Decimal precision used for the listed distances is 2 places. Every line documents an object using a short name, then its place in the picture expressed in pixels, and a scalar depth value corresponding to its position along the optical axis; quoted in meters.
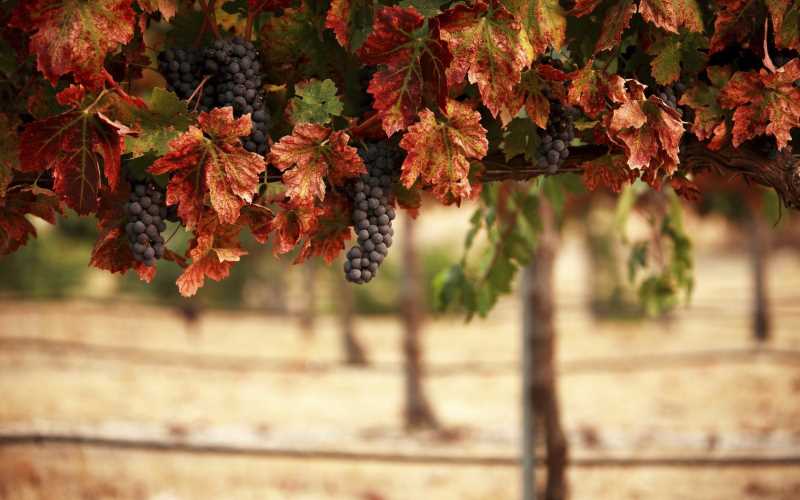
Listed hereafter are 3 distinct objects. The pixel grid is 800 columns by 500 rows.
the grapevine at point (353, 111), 2.60
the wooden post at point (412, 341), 10.28
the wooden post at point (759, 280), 15.99
